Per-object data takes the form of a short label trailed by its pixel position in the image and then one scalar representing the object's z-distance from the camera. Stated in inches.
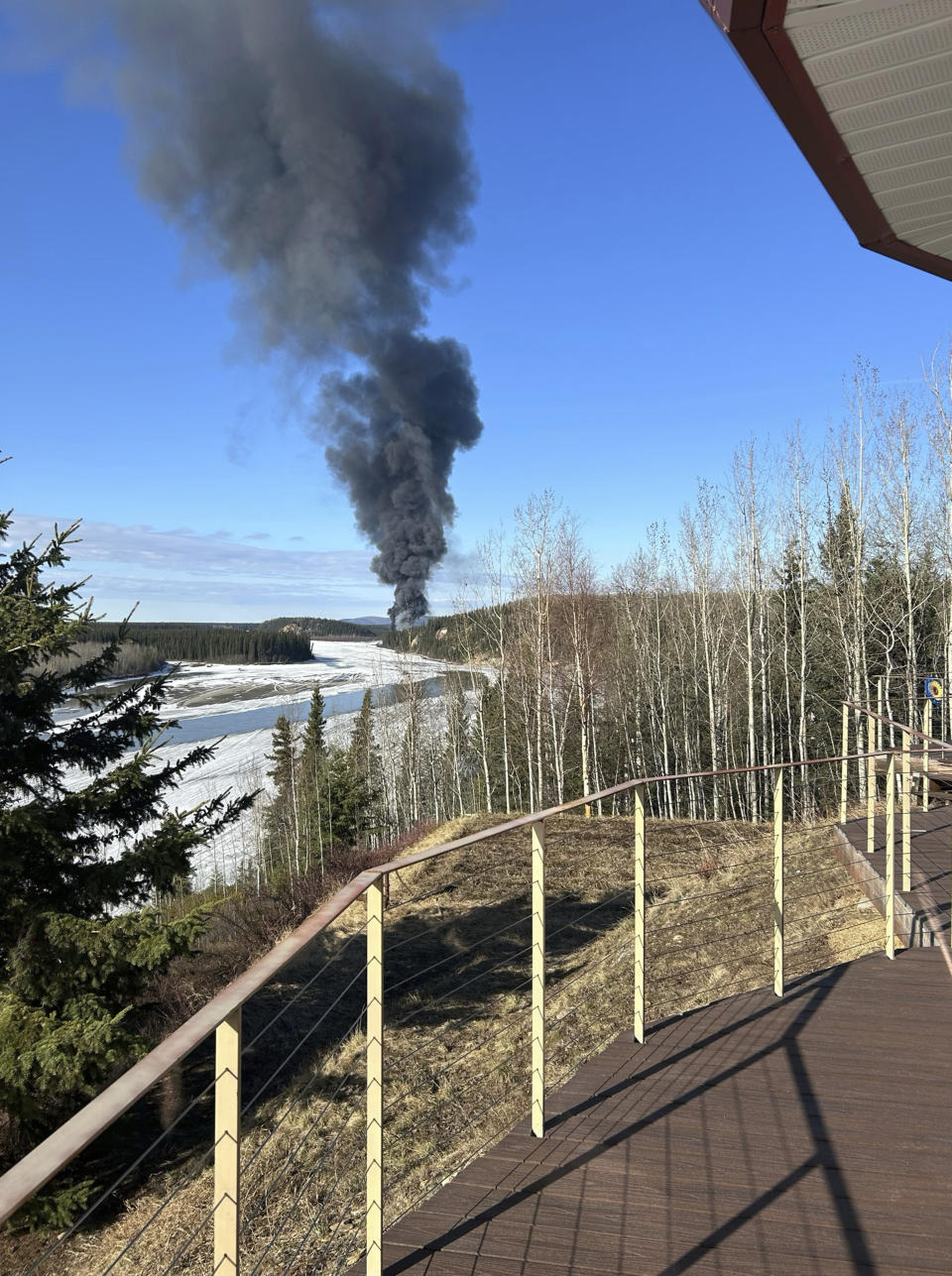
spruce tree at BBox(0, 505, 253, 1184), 269.4
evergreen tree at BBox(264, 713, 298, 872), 1421.0
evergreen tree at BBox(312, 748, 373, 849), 1130.0
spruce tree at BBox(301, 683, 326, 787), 1342.3
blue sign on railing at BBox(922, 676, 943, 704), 486.3
